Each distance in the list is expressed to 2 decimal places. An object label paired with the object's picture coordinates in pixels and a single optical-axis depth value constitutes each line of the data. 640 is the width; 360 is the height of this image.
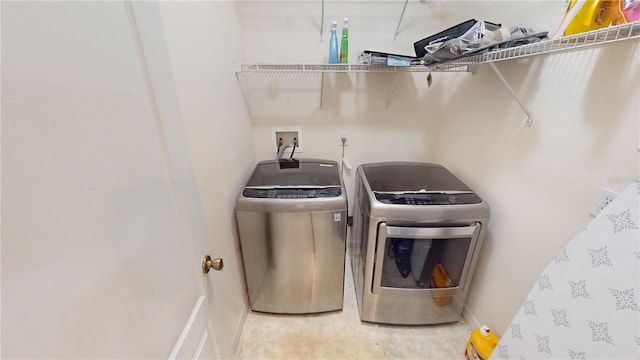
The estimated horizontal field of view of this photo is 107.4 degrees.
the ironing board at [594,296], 0.63
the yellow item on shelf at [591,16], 0.74
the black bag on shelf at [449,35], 1.04
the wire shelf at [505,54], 0.64
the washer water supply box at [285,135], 1.84
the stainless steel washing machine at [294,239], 1.27
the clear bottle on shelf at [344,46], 1.43
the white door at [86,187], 0.28
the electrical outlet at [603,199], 0.81
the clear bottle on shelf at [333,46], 1.47
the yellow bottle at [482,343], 1.22
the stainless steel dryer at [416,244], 1.21
